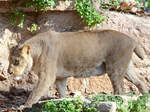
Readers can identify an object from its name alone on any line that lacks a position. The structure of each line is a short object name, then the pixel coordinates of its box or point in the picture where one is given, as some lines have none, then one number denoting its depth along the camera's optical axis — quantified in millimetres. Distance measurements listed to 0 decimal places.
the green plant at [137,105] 12154
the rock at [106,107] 11186
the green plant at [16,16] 17325
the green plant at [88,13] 17506
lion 14858
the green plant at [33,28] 17766
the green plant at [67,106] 11400
